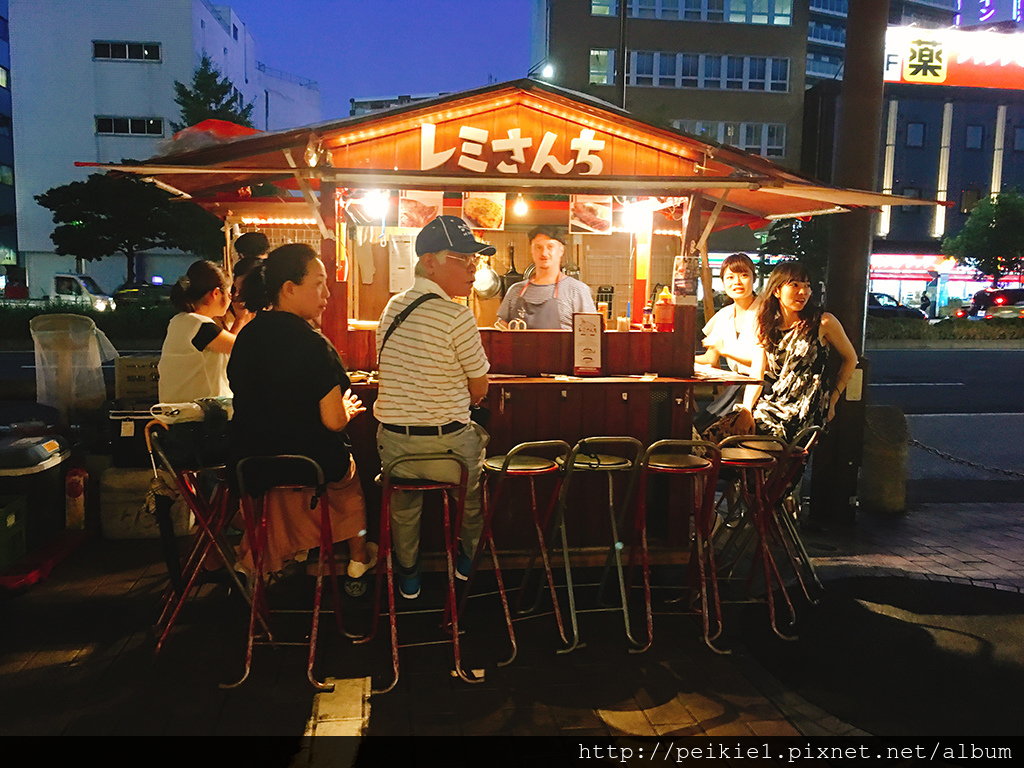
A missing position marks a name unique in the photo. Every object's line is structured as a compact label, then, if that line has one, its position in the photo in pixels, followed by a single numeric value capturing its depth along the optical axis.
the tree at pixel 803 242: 26.33
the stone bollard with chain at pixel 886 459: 6.95
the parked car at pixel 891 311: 26.67
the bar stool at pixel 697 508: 4.23
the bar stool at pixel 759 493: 4.46
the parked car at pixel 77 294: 23.59
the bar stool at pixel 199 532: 4.07
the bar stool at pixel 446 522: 3.79
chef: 7.05
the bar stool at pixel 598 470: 4.13
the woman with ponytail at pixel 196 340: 4.97
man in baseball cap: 4.07
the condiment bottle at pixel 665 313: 5.61
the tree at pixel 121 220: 24.95
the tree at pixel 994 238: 30.27
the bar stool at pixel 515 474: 4.00
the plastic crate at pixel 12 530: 5.09
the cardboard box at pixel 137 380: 6.16
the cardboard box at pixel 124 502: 5.93
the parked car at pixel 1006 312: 26.98
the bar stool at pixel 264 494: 3.88
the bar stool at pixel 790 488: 4.61
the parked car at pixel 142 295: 22.84
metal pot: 8.55
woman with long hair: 5.36
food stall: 5.16
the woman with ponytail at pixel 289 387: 3.89
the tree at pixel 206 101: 25.30
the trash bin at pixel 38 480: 5.36
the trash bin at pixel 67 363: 6.26
